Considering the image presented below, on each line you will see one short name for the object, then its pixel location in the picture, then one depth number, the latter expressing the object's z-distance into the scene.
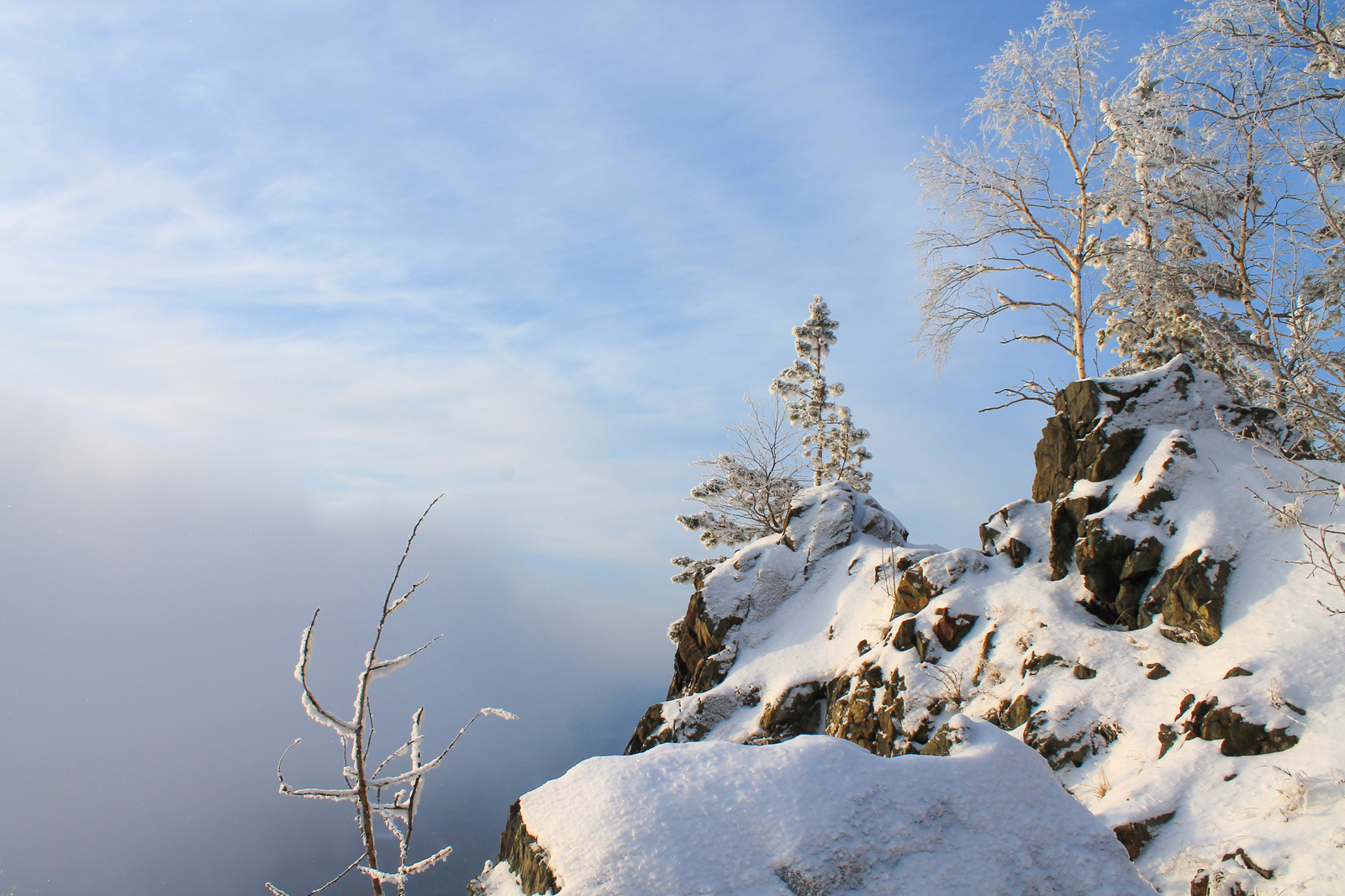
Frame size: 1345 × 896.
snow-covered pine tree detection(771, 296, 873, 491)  24.69
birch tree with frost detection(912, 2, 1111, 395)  15.34
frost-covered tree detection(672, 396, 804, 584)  21.86
